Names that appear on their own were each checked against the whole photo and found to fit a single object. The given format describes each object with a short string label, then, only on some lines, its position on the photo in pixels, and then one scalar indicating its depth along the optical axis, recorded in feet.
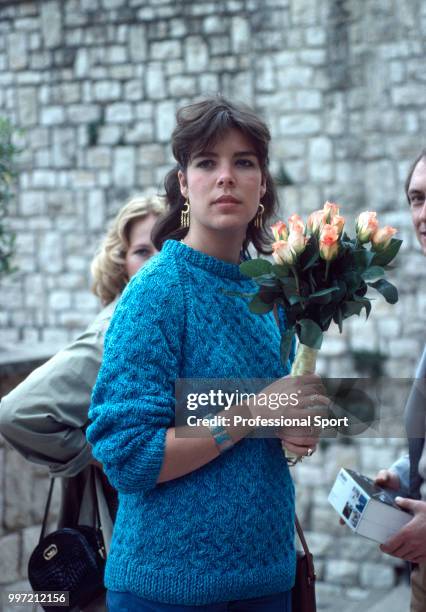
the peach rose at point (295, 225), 13.65
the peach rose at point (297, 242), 13.62
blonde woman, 14.96
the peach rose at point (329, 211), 13.77
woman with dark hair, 13.46
